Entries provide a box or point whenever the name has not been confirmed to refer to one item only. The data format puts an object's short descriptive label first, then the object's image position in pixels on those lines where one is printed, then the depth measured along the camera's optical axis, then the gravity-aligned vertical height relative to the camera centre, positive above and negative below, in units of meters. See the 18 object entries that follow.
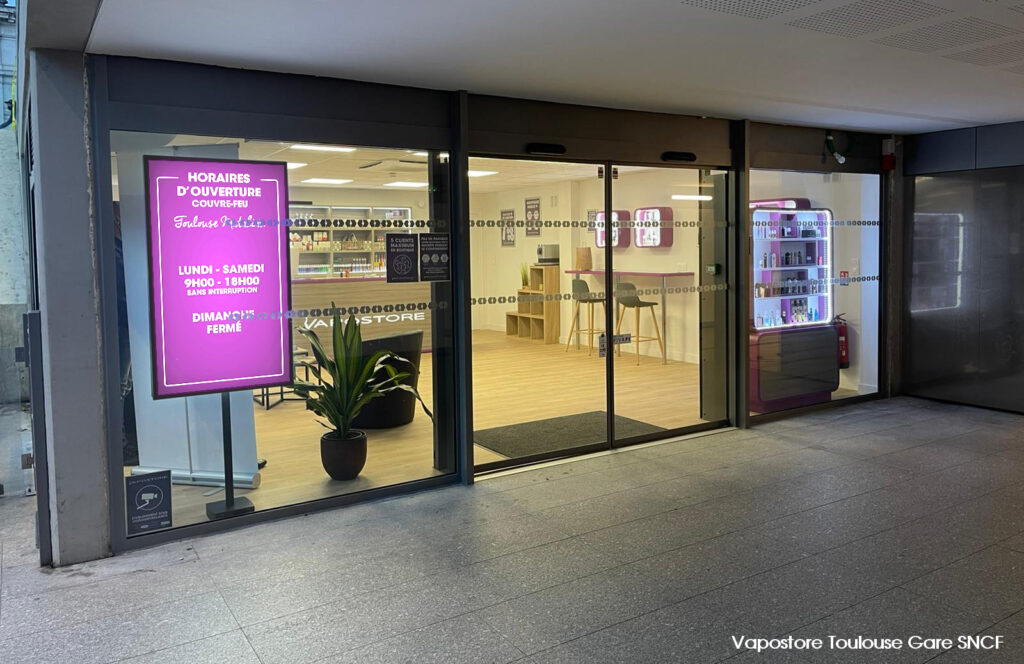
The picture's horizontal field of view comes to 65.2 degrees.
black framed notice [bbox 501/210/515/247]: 4.77 +0.29
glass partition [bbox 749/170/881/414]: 6.21 -0.13
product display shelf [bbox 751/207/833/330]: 6.20 +0.04
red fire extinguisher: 7.01 -0.63
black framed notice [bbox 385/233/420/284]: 4.39 +0.11
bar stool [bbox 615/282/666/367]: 5.36 -0.18
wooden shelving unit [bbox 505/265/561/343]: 4.94 -0.21
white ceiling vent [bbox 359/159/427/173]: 4.31 +0.62
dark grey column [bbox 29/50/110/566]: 3.44 -0.11
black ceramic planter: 4.34 -0.96
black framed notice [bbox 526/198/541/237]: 4.85 +0.36
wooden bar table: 5.21 +0.00
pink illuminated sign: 3.78 +0.03
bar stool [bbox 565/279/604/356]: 5.16 -0.16
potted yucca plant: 4.29 -0.61
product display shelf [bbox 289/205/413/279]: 4.09 +0.17
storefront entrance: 4.80 -0.19
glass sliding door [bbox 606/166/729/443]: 5.39 -0.16
